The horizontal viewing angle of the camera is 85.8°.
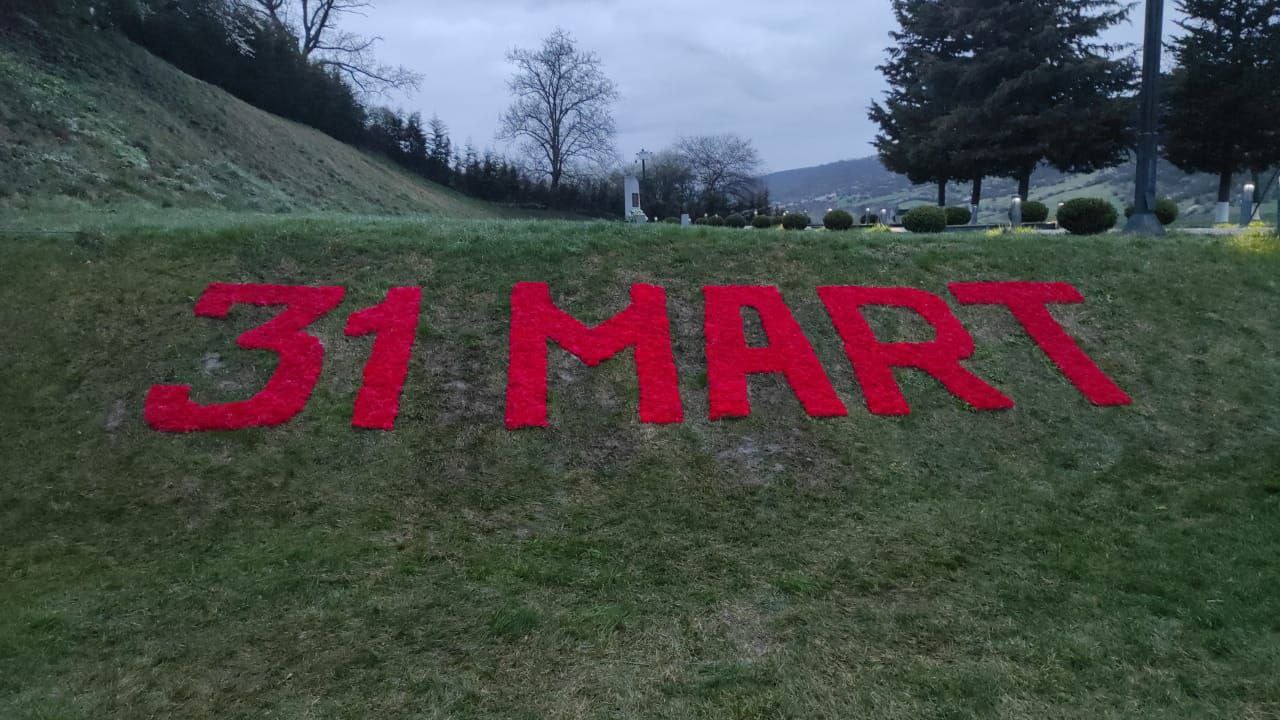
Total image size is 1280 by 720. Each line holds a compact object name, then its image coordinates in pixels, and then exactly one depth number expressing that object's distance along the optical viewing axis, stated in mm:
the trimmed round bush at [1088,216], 16484
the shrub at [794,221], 27891
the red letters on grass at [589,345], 8477
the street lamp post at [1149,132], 13984
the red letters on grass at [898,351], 8906
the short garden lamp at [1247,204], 20988
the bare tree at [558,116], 45938
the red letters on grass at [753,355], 8656
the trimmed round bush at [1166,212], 20344
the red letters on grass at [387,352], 8188
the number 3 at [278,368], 7965
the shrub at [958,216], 24531
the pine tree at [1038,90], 27719
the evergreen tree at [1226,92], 26156
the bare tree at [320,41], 39500
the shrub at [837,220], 22917
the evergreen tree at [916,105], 31703
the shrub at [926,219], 18234
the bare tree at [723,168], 66875
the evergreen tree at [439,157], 43781
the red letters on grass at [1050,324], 9227
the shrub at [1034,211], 23109
